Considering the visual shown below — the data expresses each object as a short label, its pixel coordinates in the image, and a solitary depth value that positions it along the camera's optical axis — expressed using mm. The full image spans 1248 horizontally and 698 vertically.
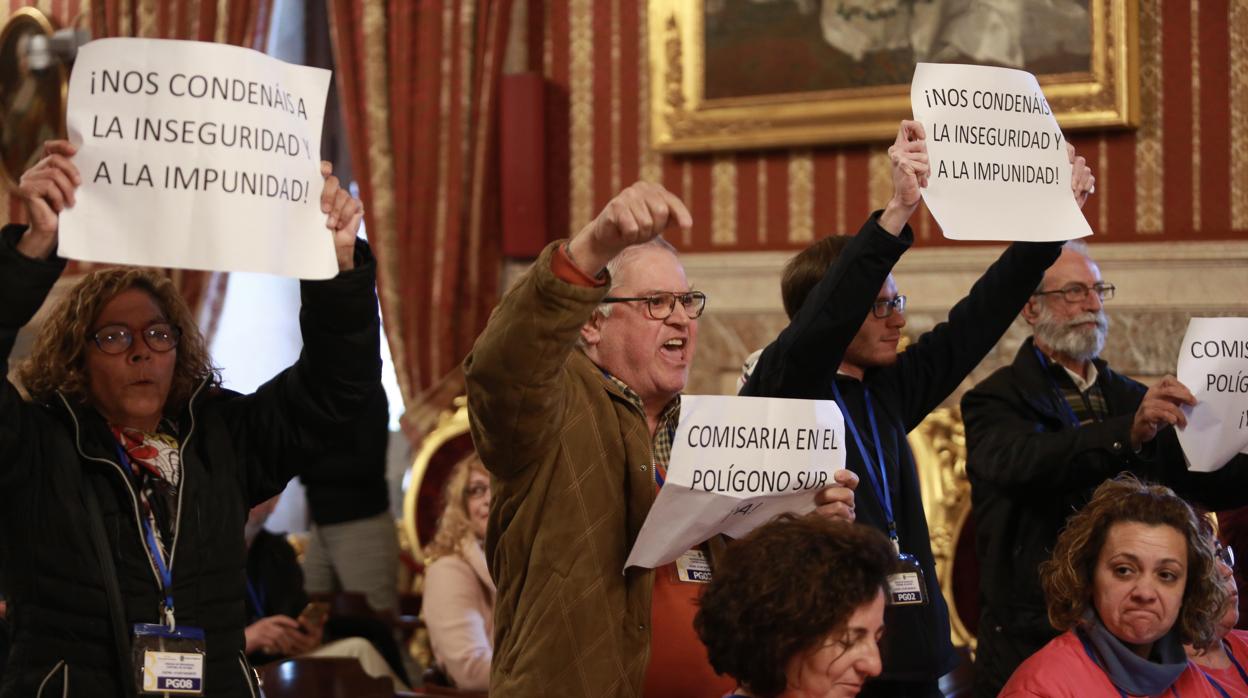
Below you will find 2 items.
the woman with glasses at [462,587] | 4637
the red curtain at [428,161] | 7125
